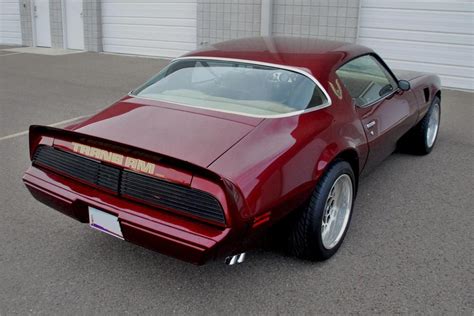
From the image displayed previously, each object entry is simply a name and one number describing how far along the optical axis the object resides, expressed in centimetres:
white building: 900
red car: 250
